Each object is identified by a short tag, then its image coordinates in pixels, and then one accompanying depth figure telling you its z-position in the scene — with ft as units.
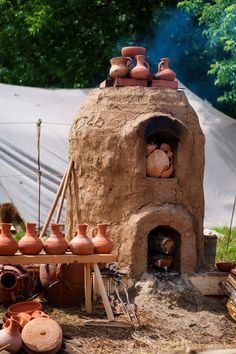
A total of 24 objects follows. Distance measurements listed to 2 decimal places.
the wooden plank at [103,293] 21.08
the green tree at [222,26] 40.55
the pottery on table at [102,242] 21.80
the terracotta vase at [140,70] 25.38
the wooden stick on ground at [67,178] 25.39
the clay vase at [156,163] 24.19
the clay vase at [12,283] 22.50
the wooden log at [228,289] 22.56
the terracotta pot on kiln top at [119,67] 25.52
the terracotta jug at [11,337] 17.84
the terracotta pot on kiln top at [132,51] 26.78
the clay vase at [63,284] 22.71
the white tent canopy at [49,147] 35.91
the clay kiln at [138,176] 23.77
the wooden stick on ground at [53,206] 24.99
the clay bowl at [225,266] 24.92
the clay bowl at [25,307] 20.51
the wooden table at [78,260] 20.95
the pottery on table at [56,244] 21.40
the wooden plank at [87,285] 21.81
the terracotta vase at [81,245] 21.35
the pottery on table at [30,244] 21.21
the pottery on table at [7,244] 20.93
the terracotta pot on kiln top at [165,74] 25.91
